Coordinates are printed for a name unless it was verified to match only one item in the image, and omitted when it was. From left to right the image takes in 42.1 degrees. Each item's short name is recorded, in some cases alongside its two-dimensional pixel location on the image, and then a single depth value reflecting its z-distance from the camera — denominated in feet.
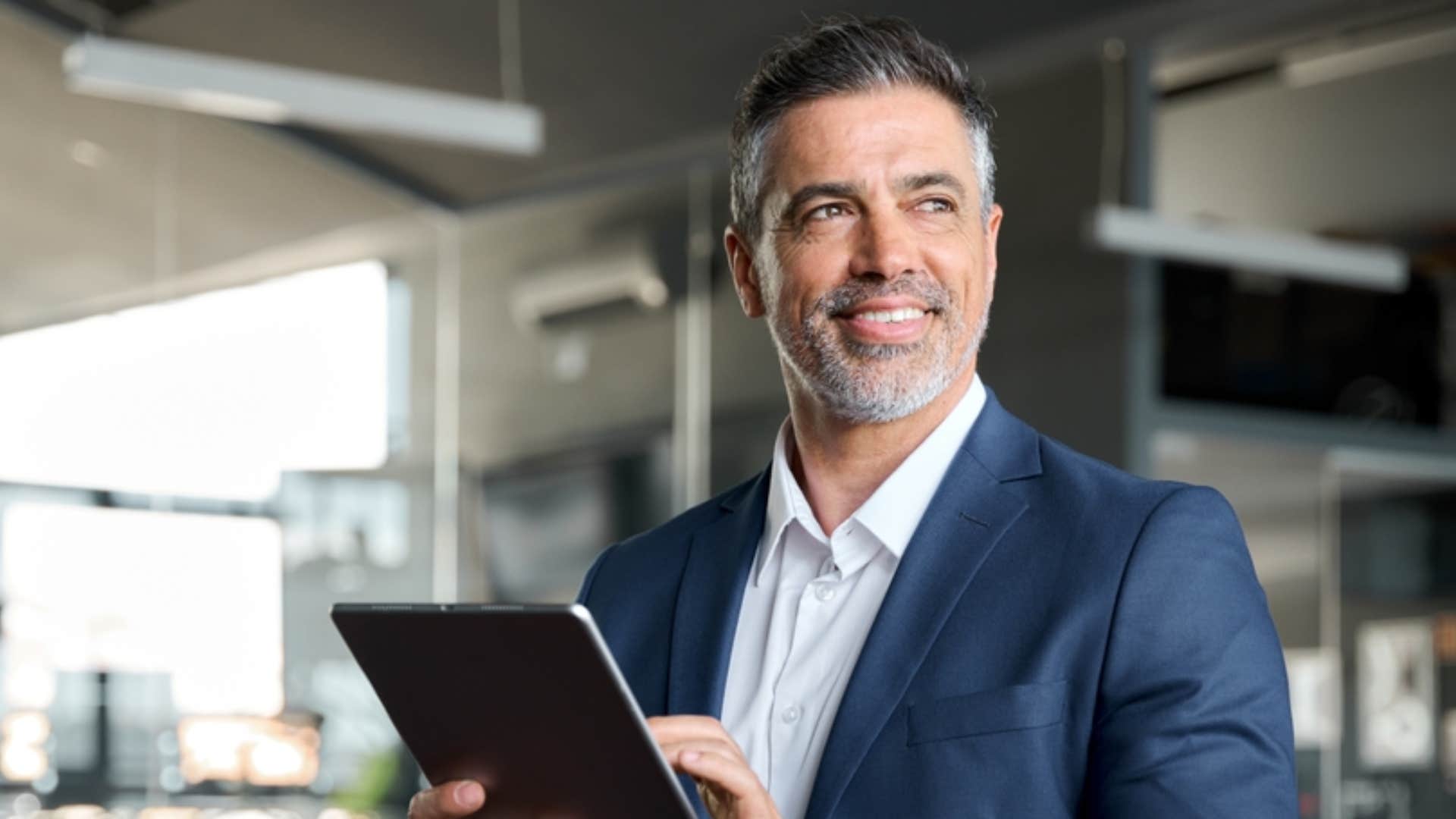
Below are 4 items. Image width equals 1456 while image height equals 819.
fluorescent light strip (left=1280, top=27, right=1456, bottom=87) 22.35
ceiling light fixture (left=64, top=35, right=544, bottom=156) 15.71
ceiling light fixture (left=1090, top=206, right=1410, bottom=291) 18.88
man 4.85
